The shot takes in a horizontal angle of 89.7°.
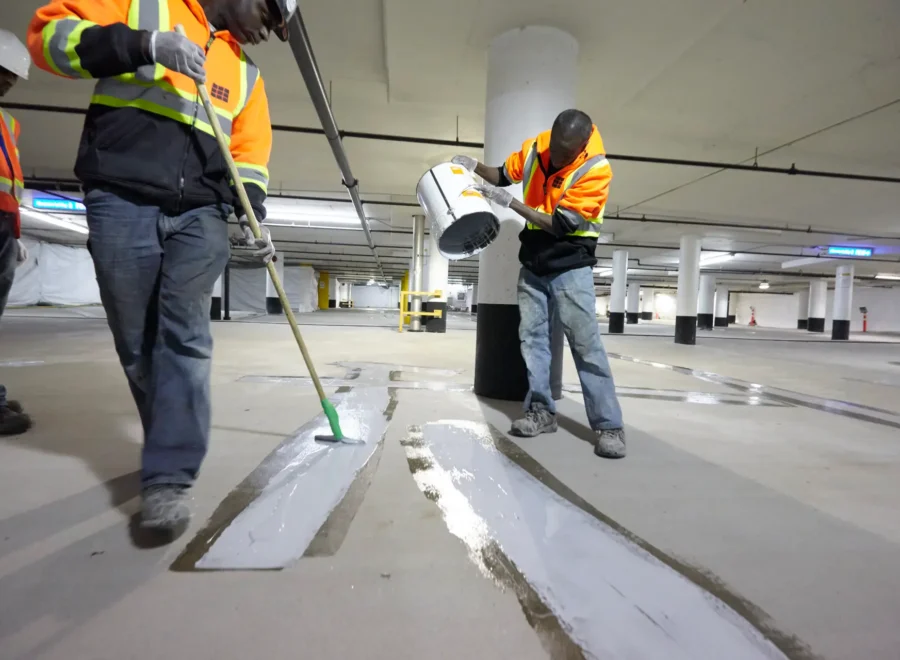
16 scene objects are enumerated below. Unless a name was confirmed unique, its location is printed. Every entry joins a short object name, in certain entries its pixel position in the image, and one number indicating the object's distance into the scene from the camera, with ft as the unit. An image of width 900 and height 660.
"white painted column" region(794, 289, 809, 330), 81.56
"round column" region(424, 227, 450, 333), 33.09
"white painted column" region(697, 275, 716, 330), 64.18
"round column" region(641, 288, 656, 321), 109.38
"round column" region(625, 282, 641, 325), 66.33
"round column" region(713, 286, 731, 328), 87.80
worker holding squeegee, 3.43
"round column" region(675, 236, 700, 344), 32.42
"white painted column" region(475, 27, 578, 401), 9.23
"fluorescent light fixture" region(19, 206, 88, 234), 36.89
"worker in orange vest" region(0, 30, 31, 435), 5.87
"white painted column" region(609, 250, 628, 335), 43.11
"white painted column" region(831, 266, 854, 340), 48.98
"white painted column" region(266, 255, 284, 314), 61.61
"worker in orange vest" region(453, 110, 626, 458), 6.35
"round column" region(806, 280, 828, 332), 66.39
